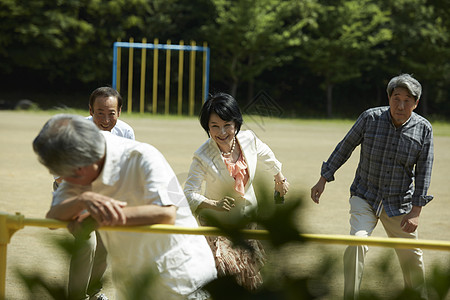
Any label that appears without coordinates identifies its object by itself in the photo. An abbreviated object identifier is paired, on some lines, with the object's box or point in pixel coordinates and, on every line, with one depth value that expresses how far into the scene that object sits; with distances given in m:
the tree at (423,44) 62.29
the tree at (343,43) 62.79
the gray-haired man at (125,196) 3.49
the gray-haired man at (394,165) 7.45
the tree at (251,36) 61.68
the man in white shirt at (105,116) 7.46
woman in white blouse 6.75
